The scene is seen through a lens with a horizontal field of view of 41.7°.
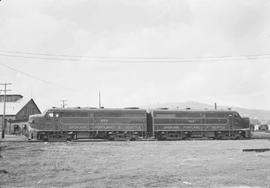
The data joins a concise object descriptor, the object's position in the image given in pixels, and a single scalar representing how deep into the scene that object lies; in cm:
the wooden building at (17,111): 7700
